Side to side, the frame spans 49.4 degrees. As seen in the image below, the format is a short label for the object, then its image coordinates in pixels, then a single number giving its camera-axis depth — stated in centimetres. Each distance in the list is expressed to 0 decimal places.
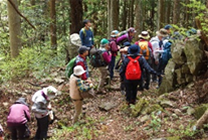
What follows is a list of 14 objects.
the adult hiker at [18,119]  596
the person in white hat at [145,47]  792
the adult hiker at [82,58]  684
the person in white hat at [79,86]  635
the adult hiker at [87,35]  891
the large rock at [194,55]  641
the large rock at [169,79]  745
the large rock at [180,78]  718
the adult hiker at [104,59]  823
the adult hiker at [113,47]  902
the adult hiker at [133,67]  662
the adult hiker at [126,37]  915
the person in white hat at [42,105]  599
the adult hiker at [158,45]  826
